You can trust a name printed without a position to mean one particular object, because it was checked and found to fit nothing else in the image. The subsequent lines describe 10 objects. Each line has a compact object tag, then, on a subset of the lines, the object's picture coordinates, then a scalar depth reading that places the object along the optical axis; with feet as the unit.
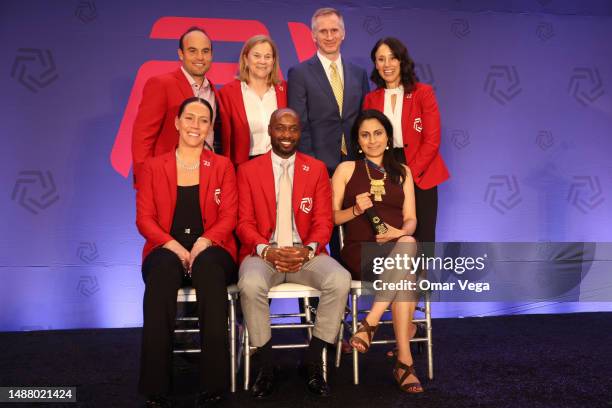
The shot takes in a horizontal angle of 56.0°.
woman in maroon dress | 9.62
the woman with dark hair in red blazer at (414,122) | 10.90
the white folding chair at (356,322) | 9.25
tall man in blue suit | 11.10
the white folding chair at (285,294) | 8.92
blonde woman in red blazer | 10.73
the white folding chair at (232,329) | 8.91
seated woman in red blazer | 8.00
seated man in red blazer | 8.68
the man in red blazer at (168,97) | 10.62
